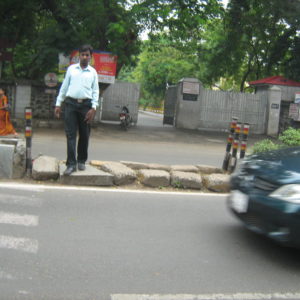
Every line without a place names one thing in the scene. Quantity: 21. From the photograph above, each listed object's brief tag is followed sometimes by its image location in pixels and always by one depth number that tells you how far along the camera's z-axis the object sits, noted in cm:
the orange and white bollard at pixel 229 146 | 841
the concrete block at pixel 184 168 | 765
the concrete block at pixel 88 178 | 668
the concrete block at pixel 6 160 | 672
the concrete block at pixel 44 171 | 675
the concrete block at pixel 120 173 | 690
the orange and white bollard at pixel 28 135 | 698
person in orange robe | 1246
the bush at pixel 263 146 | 945
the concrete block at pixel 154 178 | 700
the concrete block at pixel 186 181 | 713
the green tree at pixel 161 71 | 3532
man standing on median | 648
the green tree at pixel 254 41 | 2003
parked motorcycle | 1853
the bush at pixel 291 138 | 1043
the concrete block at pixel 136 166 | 770
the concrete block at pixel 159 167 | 765
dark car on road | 397
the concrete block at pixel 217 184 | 719
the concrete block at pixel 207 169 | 799
